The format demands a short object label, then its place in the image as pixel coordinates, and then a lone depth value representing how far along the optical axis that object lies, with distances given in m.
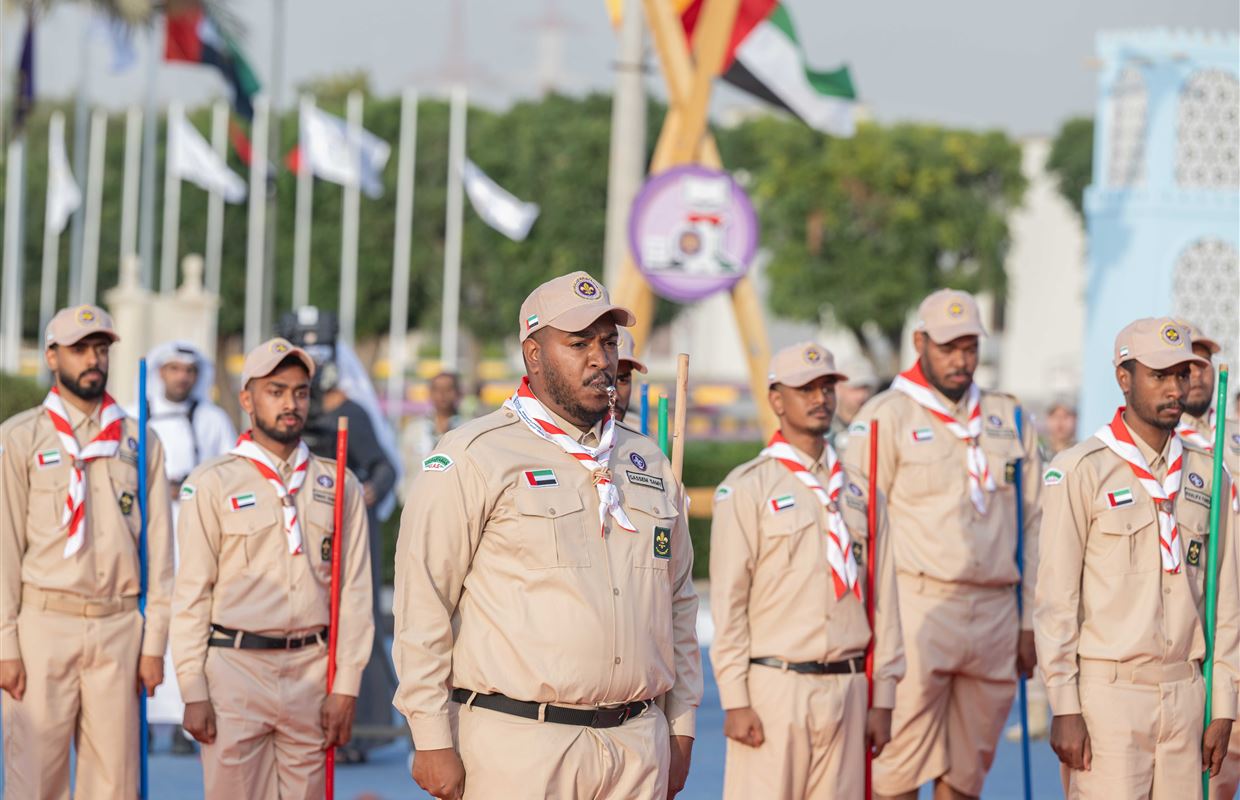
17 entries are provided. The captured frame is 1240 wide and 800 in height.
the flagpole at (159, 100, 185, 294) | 46.53
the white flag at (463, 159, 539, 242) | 32.72
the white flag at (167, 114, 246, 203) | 36.97
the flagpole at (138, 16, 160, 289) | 35.75
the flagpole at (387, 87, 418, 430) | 37.09
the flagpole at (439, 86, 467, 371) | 35.88
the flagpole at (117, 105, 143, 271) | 45.84
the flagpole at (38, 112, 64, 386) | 47.41
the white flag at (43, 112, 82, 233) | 38.47
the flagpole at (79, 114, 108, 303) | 47.06
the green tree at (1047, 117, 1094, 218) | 58.72
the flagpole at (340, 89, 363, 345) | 38.16
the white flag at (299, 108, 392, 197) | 34.78
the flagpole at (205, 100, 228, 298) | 43.91
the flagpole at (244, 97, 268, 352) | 41.41
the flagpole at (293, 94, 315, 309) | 42.09
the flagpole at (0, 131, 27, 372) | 34.41
